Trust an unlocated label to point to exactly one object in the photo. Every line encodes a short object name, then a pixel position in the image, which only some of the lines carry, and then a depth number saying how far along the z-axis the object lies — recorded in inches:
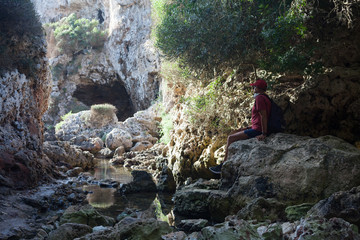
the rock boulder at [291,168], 160.4
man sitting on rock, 206.5
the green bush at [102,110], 860.6
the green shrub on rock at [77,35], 1091.9
